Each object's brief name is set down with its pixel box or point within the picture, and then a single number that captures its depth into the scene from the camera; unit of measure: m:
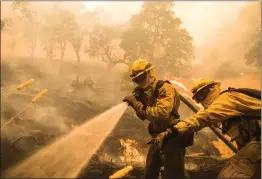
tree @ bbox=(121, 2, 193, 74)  20.61
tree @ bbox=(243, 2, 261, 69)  18.27
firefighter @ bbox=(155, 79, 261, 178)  2.89
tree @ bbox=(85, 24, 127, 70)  21.34
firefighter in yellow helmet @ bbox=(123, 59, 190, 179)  3.81
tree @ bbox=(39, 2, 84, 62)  21.23
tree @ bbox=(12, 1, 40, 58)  20.62
